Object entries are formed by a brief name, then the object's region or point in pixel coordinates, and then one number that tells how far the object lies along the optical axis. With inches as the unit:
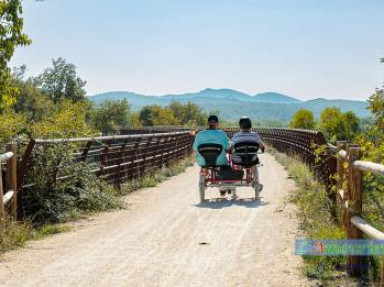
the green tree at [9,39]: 659.4
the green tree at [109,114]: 4478.3
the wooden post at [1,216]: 322.7
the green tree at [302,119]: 5910.4
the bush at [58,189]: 400.2
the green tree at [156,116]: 5600.4
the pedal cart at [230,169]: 526.0
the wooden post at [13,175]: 366.0
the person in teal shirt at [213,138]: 526.0
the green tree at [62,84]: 5024.6
